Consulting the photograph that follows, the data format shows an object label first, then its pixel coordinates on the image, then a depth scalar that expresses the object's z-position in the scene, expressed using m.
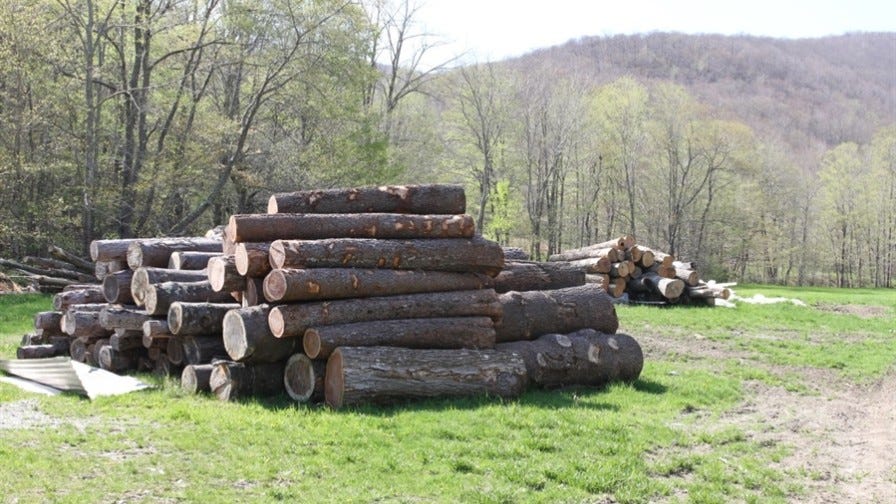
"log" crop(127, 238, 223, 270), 11.88
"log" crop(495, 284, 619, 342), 11.20
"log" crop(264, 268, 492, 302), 9.16
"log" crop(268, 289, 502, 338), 9.09
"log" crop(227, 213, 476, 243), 9.80
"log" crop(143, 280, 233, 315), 10.52
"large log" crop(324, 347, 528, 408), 8.83
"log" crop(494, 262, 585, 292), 12.38
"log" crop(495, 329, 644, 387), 10.59
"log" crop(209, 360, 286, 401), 9.23
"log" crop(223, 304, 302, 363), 9.10
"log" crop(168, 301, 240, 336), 9.91
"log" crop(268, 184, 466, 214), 10.69
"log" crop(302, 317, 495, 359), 9.07
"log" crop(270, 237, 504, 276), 9.45
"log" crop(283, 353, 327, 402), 9.11
